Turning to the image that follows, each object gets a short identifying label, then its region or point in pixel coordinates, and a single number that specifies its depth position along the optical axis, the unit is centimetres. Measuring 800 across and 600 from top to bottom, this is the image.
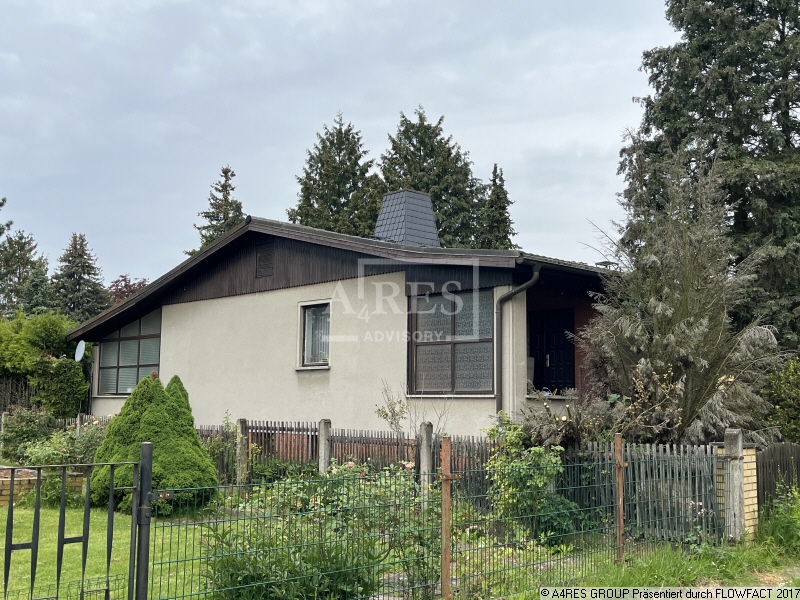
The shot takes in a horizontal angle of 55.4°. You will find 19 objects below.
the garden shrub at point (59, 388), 1969
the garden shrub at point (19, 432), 1516
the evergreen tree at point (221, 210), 4800
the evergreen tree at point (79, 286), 4234
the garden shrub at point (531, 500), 684
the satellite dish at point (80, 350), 2014
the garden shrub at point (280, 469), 1238
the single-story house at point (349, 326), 1213
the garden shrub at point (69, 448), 1257
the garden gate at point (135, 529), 383
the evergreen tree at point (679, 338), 948
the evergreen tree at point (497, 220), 3700
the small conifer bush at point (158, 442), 1086
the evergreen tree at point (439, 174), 3797
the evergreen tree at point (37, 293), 3984
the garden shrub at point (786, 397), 1205
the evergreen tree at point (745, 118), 1770
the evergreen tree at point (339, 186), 3903
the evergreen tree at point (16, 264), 4778
